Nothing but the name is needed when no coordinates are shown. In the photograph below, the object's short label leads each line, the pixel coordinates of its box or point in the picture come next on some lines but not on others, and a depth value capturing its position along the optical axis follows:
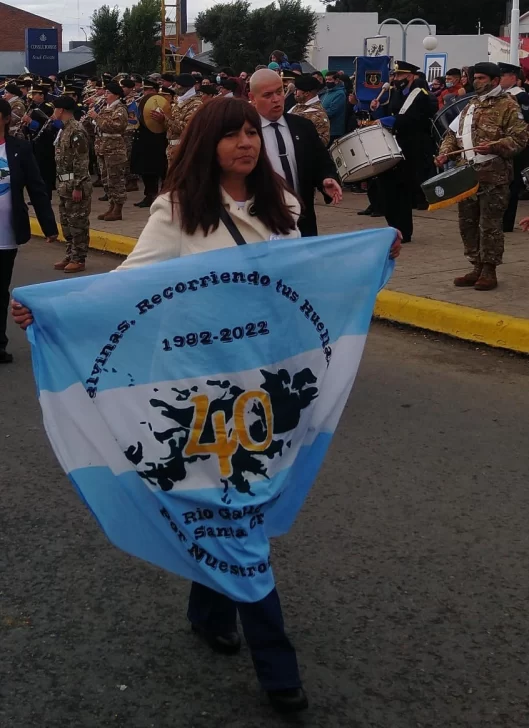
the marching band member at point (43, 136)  17.00
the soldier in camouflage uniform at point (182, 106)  14.03
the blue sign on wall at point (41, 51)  32.47
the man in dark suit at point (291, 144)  6.06
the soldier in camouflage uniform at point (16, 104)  16.23
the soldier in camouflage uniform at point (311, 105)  11.57
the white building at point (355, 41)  49.75
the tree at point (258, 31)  57.97
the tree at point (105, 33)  48.62
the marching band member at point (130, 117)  17.50
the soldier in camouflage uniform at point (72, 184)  10.91
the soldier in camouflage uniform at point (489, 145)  8.34
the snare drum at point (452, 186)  7.98
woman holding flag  3.01
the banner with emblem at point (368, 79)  19.36
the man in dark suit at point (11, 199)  7.40
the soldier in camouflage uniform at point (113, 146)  14.30
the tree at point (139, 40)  47.91
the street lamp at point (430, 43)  27.44
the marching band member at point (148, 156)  16.03
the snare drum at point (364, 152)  10.07
